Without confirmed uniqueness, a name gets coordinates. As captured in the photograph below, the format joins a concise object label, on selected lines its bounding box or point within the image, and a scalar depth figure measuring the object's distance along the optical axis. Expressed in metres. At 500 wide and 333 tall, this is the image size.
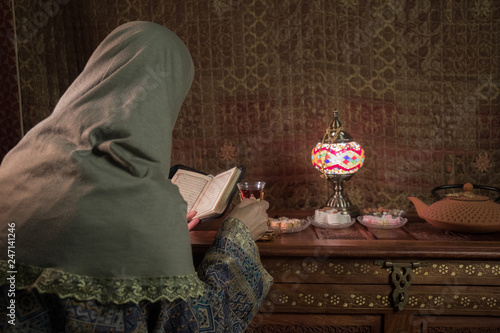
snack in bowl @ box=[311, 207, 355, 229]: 1.75
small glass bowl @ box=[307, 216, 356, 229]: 1.75
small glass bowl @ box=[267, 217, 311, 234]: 1.71
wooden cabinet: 1.50
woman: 0.88
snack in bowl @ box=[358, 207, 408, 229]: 1.73
